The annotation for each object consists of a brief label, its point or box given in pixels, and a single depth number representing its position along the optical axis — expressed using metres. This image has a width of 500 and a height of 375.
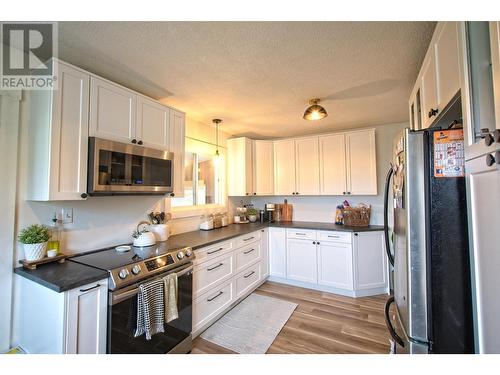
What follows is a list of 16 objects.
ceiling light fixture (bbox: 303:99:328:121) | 2.22
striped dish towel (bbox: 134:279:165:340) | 1.49
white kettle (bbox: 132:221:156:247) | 2.04
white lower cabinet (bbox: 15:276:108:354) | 1.22
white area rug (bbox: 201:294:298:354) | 1.98
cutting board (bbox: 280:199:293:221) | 3.97
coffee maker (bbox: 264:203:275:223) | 3.86
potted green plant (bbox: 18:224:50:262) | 1.47
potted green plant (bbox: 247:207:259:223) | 3.84
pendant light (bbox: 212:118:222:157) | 3.06
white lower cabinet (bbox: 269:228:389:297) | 2.91
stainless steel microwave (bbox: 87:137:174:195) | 1.62
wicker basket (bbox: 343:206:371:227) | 3.24
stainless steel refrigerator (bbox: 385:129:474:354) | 1.02
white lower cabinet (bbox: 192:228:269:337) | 2.10
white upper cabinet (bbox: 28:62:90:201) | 1.44
